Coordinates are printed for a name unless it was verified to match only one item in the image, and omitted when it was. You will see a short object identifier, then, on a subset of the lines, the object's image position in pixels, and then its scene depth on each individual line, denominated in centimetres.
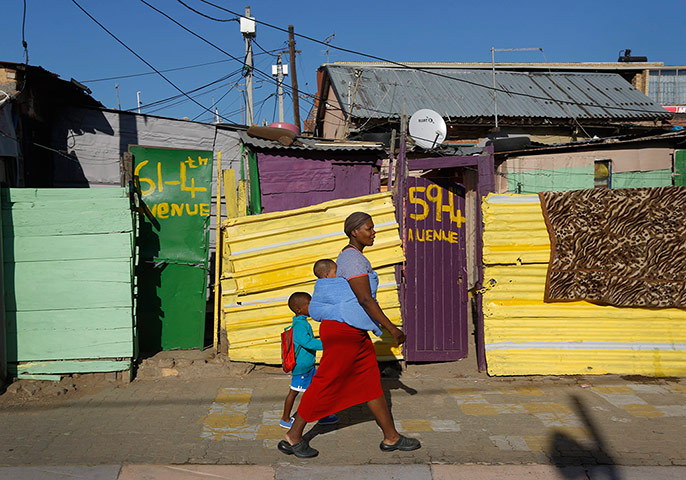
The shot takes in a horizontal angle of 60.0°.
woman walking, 431
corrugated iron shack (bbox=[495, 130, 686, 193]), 1162
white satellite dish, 862
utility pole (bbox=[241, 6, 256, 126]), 1672
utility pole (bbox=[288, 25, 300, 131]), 2391
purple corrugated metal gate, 687
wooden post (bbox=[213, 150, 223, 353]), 692
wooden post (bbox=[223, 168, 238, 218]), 670
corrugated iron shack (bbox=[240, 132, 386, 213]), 775
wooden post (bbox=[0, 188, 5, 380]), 588
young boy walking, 482
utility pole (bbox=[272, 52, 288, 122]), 2702
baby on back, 432
